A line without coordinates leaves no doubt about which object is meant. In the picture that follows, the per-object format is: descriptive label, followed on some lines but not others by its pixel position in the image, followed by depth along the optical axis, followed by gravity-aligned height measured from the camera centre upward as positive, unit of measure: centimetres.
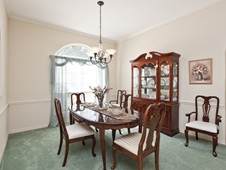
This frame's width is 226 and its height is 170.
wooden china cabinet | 322 +0
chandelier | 268 +66
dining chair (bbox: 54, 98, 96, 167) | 210 -81
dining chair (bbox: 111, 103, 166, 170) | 161 -80
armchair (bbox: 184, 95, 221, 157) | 237 -70
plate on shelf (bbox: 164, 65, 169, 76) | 333 +35
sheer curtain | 385 +26
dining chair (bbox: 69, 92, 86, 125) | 312 -50
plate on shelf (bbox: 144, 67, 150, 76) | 384 +37
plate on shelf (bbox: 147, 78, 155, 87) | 372 +3
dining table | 190 -54
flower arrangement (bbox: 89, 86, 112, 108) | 276 -18
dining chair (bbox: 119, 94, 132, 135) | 333 -45
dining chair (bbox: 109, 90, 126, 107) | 459 -48
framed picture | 290 +29
